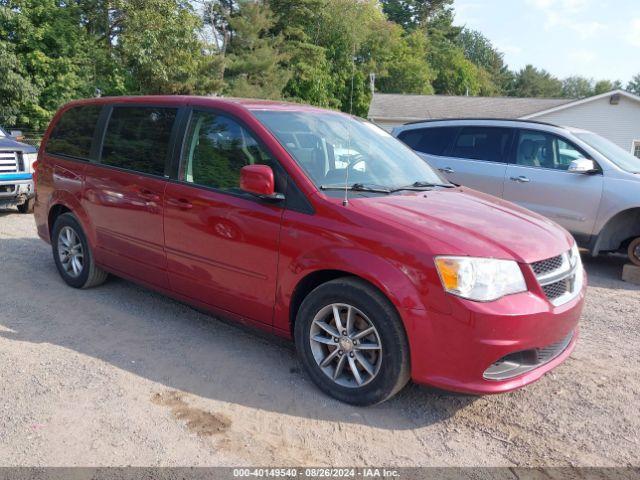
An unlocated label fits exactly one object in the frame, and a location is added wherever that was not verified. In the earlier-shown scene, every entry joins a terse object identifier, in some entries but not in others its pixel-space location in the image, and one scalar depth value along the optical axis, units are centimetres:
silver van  690
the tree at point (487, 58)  9153
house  2864
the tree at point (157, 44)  2456
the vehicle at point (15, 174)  925
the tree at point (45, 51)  2206
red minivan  309
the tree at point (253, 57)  3744
